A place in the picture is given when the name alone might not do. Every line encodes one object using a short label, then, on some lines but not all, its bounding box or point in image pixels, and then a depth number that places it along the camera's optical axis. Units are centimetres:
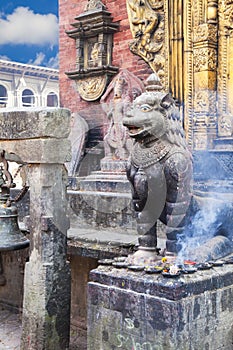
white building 2511
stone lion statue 399
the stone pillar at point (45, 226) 465
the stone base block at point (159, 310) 351
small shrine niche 962
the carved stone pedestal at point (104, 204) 620
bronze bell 519
